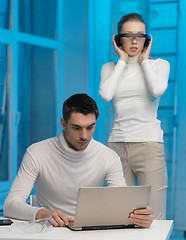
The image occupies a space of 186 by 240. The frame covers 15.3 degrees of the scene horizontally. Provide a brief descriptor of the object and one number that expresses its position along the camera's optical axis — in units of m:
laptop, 2.70
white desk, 2.66
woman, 3.67
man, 3.10
